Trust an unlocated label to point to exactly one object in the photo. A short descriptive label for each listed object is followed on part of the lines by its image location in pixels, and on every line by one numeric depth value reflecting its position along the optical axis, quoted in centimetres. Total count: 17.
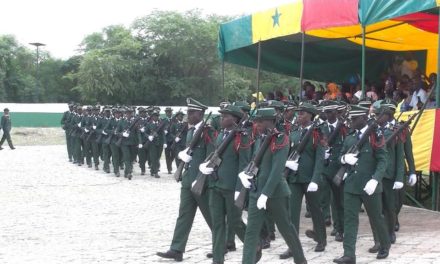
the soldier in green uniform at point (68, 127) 2222
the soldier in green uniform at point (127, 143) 1711
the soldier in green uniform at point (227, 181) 682
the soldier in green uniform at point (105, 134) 1839
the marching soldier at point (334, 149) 841
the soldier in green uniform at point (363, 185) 694
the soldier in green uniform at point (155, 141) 1723
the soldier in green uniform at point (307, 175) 770
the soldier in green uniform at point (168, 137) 1755
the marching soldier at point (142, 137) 1727
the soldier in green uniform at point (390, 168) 804
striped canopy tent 1013
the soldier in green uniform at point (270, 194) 609
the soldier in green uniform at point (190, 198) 734
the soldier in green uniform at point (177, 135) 1611
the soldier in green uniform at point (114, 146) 1773
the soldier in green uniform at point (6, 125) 2753
